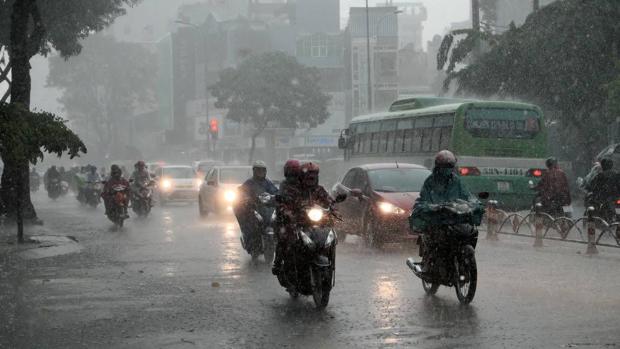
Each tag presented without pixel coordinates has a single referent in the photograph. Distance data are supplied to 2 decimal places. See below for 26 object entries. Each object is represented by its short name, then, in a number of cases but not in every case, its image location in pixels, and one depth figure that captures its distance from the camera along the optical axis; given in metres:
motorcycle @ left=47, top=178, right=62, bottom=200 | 51.25
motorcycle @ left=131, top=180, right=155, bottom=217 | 31.75
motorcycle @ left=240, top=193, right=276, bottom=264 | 15.93
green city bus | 26.11
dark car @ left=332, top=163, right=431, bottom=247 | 17.77
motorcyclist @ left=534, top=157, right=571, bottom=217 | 20.33
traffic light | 55.38
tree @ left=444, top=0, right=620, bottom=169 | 33.59
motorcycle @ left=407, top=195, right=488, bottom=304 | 10.76
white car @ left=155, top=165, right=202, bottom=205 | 39.94
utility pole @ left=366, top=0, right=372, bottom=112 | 57.99
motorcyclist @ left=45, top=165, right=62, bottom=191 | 51.20
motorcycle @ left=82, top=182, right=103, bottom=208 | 40.74
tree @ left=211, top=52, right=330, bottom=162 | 73.75
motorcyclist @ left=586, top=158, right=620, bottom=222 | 19.59
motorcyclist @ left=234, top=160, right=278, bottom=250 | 15.76
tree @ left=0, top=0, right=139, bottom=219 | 24.69
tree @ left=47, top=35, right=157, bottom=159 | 100.06
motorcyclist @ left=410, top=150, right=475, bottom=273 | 11.16
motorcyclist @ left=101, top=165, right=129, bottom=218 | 26.51
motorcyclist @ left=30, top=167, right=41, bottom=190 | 67.75
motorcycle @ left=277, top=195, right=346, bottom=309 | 10.65
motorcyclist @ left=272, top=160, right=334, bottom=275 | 11.00
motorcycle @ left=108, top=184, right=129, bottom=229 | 26.59
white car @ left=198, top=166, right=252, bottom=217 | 29.91
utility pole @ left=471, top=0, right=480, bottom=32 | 38.72
